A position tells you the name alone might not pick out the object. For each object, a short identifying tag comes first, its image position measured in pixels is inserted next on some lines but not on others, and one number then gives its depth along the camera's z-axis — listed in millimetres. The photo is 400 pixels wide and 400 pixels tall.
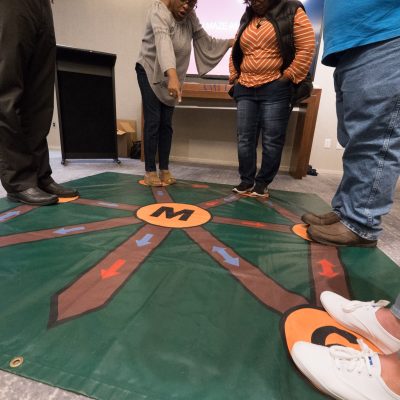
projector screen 2633
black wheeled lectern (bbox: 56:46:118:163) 2195
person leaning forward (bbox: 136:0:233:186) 1410
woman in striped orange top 1327
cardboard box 2912
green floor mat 459
